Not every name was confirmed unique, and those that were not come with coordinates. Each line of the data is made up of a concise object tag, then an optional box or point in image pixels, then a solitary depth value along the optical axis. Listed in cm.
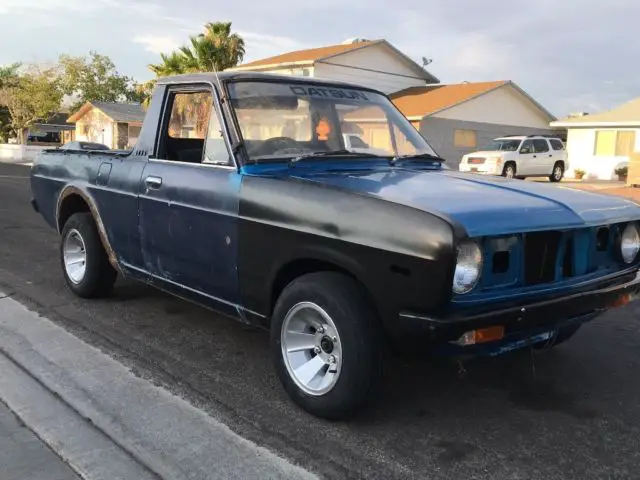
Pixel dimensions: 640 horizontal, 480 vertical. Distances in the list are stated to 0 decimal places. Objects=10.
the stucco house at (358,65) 3072
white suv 2391
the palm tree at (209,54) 3166
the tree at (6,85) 4663
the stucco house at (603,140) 2831
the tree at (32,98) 4231
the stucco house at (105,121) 4031
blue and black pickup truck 293
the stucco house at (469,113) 3020
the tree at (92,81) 4887
